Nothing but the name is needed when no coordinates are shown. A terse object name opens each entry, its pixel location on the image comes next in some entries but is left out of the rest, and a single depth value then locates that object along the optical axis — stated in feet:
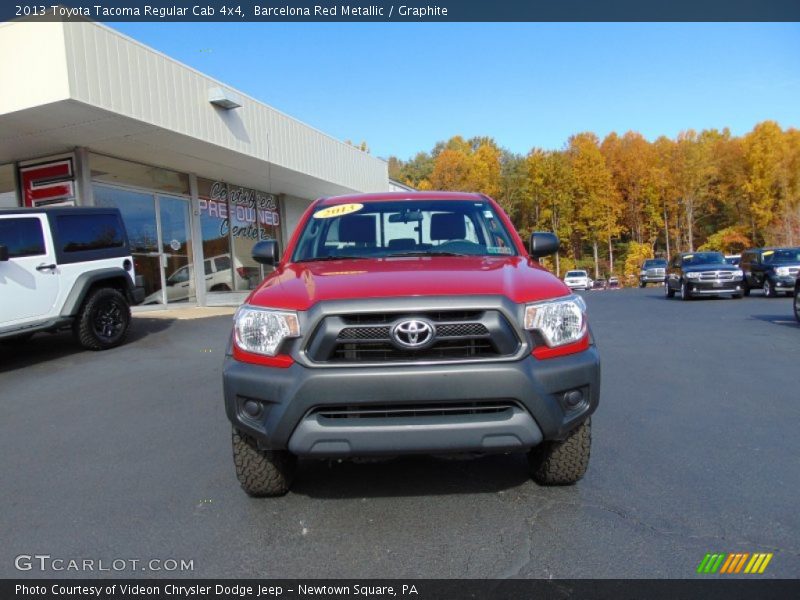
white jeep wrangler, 24.63
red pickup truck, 8.52
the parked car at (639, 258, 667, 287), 114.42
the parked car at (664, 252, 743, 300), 55.67
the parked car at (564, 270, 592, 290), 132.77
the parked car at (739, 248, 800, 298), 57.31
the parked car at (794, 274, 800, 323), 34.40
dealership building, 31.42
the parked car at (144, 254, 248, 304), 51.01
